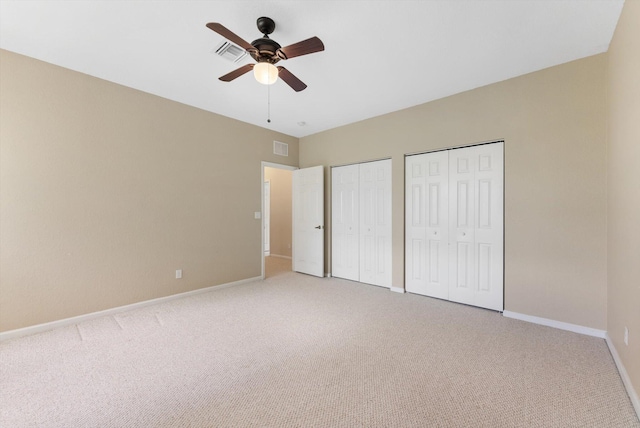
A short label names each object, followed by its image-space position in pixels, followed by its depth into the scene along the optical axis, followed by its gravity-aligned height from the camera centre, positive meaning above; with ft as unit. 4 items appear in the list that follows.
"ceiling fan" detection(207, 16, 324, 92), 6.57 +4.26
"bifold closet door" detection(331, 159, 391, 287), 13.92 -0.58
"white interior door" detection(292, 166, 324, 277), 16.15 -0.53
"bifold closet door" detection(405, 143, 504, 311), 10.53 -0.56
